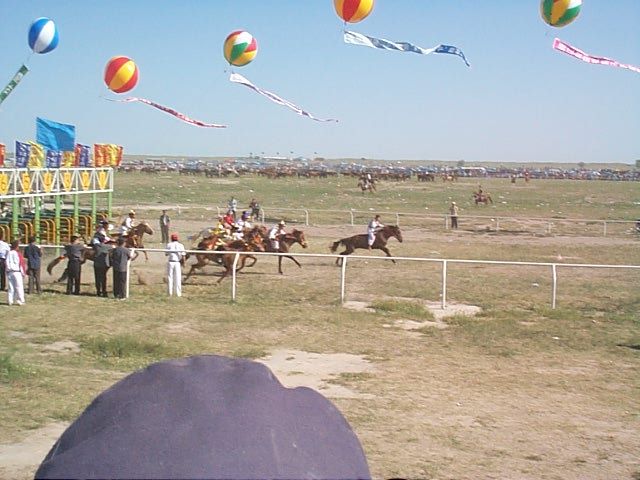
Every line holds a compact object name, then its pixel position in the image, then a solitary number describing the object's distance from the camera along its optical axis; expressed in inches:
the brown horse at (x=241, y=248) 764.6
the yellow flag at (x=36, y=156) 897.5
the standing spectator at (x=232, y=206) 1186.8
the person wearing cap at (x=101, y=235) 774.5
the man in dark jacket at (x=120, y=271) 675.4
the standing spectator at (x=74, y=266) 692.7
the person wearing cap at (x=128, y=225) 937.6
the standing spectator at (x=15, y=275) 607.5
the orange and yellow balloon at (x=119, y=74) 961.5
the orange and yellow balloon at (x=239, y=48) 917.8
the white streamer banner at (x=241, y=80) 873.5
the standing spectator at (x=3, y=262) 692.1
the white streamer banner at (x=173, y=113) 971.9
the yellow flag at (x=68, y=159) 981.7
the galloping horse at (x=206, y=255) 782.0
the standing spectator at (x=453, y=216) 1443.2
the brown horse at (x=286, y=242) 885.8
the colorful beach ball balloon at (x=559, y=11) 716.0
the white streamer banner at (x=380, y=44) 705.6
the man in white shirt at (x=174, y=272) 692.1
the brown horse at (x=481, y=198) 2054.6
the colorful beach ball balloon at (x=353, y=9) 697.6
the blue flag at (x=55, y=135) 952.9
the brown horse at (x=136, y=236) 815.3
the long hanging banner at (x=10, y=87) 946.1
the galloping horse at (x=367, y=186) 2581.2
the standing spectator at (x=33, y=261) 676.1
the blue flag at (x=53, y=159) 934.7
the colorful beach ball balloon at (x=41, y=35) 936.3
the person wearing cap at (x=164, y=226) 1120.2
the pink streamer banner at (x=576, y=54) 751.7
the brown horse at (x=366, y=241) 951.0
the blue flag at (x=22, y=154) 879.7
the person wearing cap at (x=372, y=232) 950.4
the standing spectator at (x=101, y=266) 694.5
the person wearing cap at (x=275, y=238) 884.0
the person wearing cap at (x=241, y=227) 894.3
